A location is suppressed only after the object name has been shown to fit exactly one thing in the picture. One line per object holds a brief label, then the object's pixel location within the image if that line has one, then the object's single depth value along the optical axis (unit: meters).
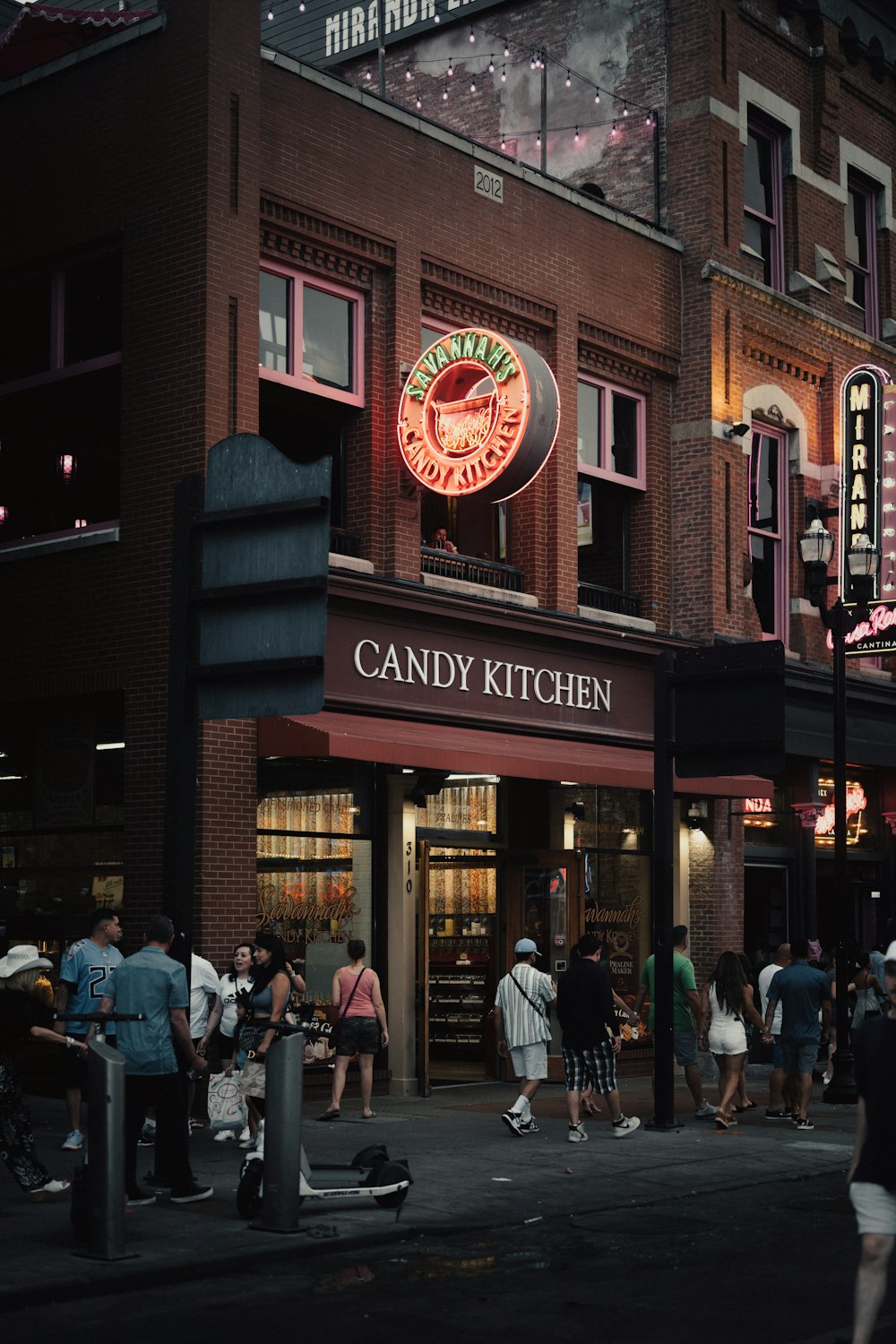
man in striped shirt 15.16
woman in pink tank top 15.44
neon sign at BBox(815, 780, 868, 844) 25.03
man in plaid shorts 14.58
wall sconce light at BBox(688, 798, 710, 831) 21.83
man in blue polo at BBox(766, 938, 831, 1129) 15.73
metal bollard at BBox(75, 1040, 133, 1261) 8.98
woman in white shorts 15.55
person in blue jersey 13.01
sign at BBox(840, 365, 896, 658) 23.22
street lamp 18.12
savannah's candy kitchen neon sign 17.08
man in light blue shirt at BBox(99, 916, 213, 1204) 10.48
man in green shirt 16.22
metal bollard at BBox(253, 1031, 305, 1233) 9.69
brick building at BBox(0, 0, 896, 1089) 16.31
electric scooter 10.10
